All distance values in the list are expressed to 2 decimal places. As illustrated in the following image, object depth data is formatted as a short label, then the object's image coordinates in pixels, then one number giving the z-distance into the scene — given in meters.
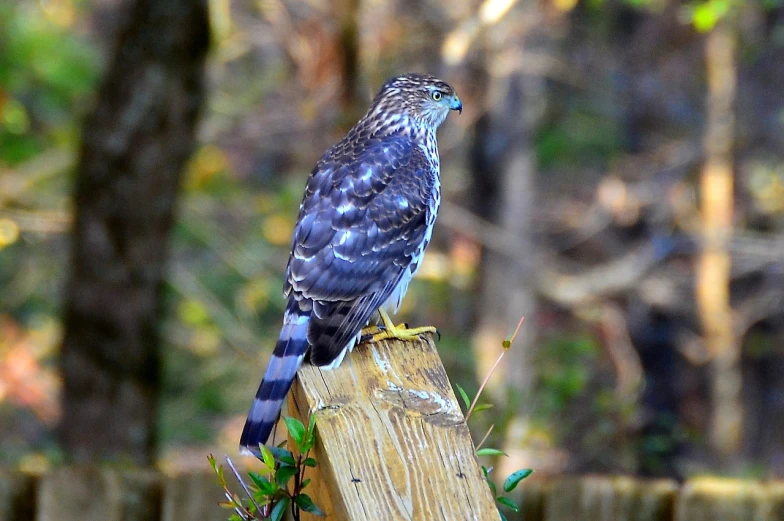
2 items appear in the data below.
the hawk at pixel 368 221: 9.24
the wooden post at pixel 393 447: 8.85
